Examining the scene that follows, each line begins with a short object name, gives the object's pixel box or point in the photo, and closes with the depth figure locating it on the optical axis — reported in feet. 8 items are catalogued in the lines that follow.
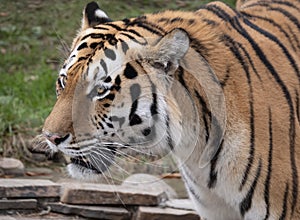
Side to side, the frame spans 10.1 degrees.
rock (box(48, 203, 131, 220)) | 33.81
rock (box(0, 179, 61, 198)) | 33.58
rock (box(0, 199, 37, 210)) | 33.24
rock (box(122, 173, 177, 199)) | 36.45
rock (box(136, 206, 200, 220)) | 33.55
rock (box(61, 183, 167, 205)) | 33.96
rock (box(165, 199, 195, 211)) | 34.83
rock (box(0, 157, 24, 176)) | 40.75
